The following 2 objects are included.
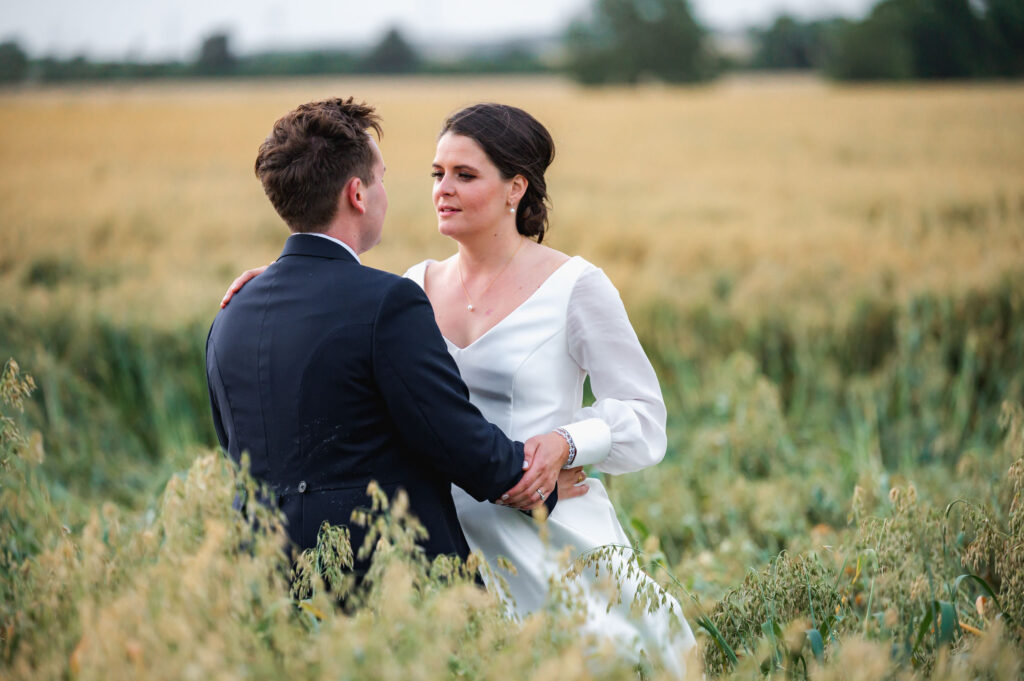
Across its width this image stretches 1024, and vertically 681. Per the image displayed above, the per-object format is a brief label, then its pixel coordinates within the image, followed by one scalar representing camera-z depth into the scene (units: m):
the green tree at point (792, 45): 59.47
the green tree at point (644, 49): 57.31
